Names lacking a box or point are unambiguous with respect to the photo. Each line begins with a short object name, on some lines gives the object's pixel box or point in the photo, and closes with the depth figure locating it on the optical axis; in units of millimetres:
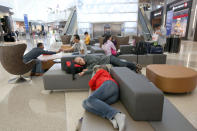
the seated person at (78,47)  5177
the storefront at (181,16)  14534
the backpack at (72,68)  3097
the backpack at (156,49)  5258
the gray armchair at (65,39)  9875
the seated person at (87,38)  7895
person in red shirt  1495
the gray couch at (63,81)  3146
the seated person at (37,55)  4277
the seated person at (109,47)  4895
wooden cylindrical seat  2812
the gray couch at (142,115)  1479
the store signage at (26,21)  15586
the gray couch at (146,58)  5141
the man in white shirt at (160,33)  6898
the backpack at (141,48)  5207
